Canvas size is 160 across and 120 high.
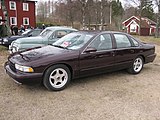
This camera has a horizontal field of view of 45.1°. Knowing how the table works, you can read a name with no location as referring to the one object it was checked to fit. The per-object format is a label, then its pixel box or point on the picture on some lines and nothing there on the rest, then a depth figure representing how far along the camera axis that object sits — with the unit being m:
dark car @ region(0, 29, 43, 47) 11.01
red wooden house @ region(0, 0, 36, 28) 35.75
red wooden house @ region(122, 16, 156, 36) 49.53
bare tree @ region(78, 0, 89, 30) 29.86
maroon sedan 4.32
